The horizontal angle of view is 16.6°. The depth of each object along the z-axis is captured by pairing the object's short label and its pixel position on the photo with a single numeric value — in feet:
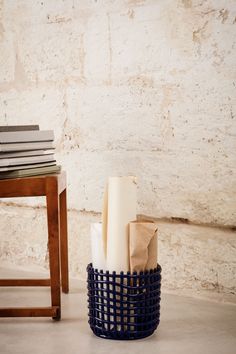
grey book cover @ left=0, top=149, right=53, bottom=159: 8.26
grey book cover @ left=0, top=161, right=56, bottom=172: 8.24
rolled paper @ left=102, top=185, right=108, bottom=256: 7.66
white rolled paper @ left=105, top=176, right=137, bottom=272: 7.57
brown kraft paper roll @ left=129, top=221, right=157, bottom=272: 7.47
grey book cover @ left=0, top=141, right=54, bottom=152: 8.24
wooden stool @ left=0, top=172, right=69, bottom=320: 8.19
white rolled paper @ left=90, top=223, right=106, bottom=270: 7.69
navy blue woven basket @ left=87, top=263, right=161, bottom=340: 7.49
